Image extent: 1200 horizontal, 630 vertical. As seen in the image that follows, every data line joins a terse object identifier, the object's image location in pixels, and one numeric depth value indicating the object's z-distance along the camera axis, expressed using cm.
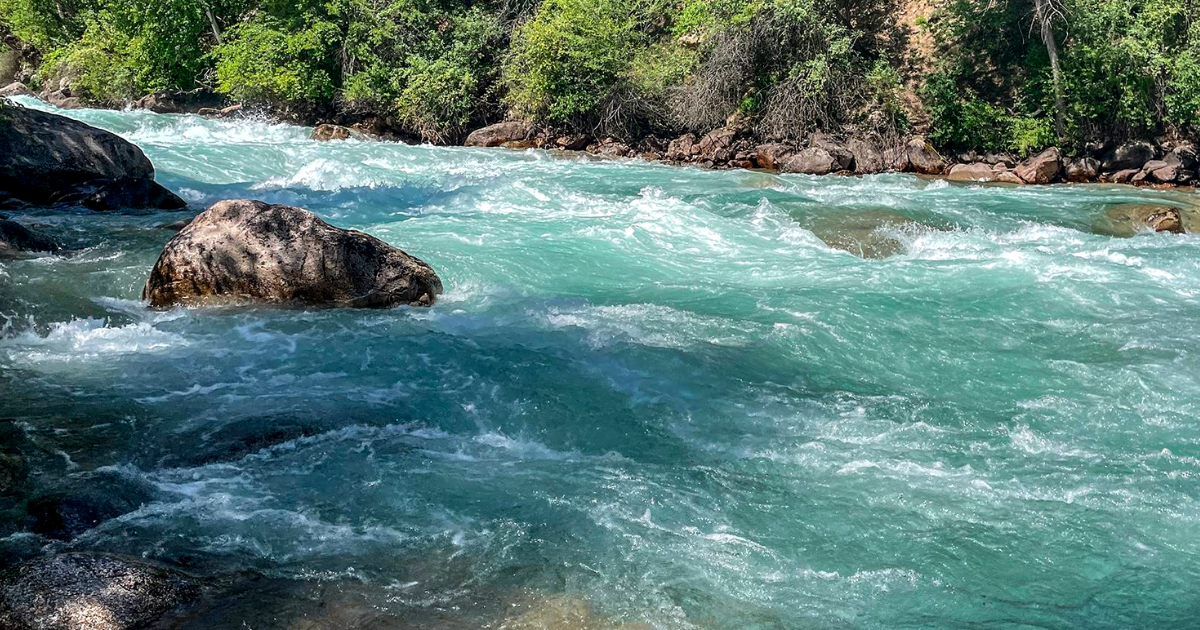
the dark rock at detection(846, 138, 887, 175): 2014
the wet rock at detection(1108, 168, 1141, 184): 1884
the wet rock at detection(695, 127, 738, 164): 2127
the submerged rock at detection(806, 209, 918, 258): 1269
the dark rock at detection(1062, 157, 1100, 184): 1909
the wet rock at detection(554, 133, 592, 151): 2295
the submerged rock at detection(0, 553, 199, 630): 413
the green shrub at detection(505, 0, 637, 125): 2362
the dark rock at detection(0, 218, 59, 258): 1040
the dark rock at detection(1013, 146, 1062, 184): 1903
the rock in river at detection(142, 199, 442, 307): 919
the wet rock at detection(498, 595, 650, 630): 456
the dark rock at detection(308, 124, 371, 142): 2307
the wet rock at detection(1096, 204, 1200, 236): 1432
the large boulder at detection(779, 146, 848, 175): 1995
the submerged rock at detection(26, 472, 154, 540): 514
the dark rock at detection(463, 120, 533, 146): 2375
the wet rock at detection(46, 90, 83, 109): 2900
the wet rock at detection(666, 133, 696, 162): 2173
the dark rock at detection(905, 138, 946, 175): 2011
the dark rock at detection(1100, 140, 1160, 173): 1922
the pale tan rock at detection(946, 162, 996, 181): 1934
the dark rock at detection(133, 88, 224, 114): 2788
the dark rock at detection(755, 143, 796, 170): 2078
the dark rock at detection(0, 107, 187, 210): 1348
